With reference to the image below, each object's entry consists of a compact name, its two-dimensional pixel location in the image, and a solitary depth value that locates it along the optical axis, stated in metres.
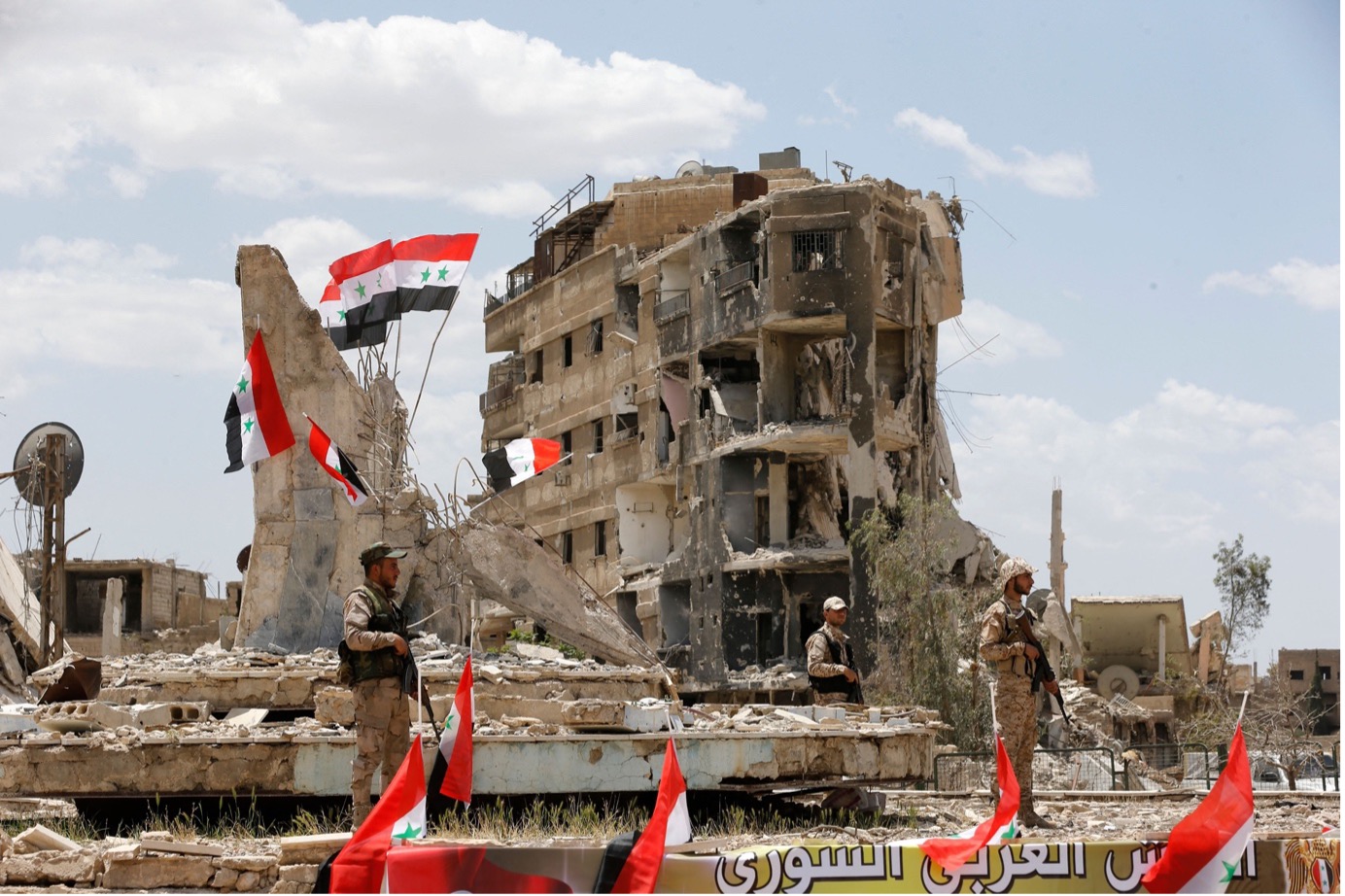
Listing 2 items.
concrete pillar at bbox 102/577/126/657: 40.19
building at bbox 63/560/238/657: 48.72
